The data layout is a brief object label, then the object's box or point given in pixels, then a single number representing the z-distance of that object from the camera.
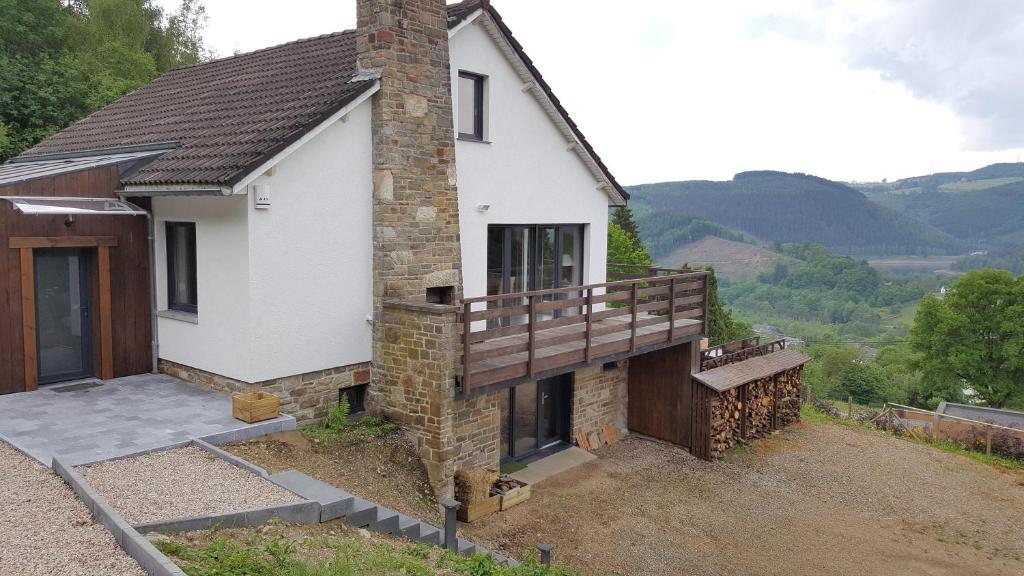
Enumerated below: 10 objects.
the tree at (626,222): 50.50
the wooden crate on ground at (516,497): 11.52
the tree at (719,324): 36.00
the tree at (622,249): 43.25
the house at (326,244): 10.18
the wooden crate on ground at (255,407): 9.49
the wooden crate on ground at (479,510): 10.83
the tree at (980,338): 35.16
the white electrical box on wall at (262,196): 9.70
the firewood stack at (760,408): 16.69
